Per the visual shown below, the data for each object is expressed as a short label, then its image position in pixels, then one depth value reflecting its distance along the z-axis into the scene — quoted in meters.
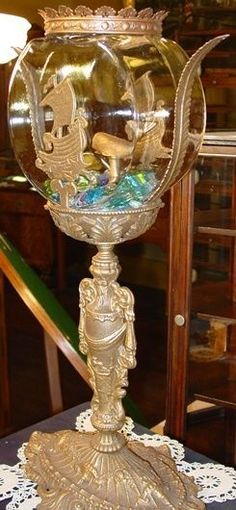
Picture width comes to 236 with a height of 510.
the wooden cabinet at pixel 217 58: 3.61
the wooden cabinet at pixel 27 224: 4.37
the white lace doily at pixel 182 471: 1.05
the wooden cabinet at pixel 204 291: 1.46
